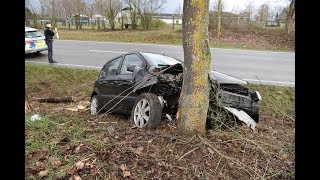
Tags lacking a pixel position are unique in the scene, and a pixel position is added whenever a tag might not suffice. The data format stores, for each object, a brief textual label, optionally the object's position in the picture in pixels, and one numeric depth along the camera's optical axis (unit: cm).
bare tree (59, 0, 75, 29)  2332
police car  1156
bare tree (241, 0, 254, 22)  1895
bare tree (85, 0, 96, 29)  2252
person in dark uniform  1049
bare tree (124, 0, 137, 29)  1989
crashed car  415
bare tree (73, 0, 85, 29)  2324
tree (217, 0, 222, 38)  1578
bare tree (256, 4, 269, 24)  1923
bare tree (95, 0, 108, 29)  2128
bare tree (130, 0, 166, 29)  1980
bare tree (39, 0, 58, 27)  2250
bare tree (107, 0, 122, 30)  2084
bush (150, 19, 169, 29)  2065
